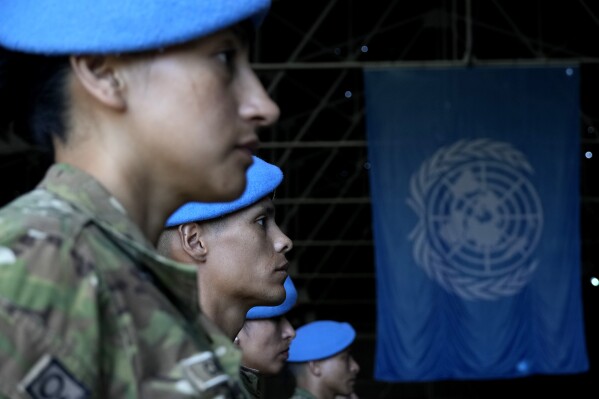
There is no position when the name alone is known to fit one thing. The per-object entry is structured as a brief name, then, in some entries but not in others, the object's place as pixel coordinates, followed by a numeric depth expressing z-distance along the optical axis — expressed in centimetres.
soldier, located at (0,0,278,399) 113
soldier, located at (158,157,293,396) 279
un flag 1045
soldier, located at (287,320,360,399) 681
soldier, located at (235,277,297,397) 398
